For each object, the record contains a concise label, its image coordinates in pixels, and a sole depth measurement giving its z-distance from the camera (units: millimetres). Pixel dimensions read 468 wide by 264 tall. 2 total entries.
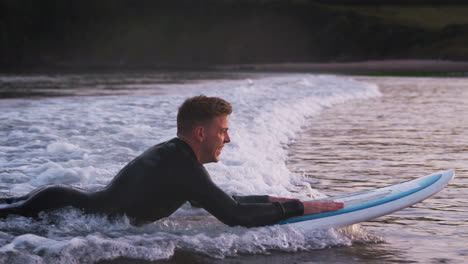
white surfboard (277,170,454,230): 6383
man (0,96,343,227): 5762
